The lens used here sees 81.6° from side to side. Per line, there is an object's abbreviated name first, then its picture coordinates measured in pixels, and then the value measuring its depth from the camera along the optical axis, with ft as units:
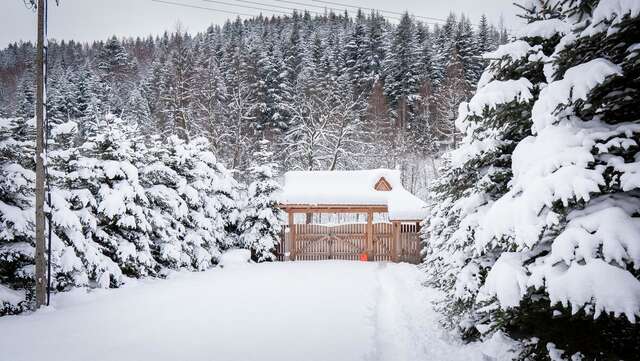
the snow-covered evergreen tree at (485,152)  13.79
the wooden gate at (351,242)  59.16
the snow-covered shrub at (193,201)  42.29
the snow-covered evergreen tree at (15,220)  26.18
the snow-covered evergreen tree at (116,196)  34.81
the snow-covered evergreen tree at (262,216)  53.62
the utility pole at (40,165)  26.40
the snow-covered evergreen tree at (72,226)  29.32
